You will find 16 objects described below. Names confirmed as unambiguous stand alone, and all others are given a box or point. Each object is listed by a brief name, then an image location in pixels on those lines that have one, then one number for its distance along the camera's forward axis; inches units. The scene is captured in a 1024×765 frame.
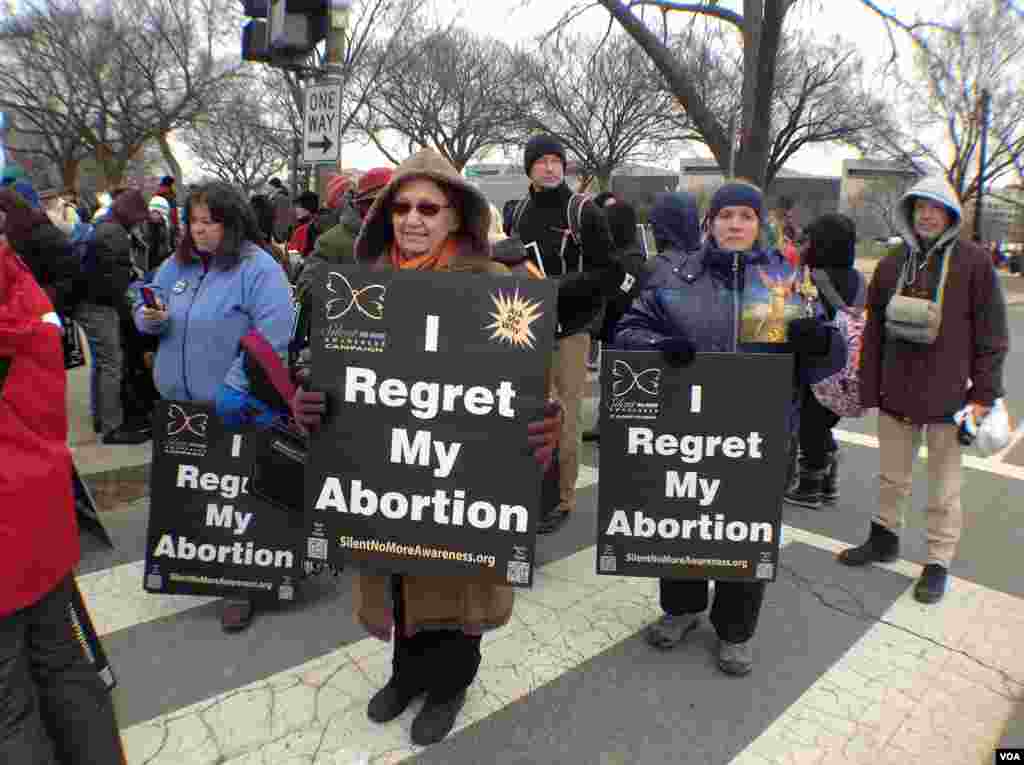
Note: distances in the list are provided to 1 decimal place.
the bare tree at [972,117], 1091.3
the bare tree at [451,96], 1132.5
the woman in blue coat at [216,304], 132.3
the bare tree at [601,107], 1085.8
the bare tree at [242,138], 1206.9
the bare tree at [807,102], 975.6
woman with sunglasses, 94.5
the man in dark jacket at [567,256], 169.3
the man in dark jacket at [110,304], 237.1
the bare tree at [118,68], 1010.1
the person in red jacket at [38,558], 70.3
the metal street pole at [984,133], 1099.3
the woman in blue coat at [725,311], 113.7
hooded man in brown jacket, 143.6
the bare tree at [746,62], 443.5
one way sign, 218.4
